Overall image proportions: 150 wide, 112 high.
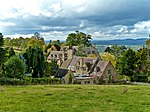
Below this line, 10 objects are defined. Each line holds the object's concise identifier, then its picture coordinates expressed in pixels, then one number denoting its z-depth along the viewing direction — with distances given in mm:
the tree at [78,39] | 136888
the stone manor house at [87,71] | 64006
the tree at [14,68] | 53062
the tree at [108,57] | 104412
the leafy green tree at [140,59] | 80638
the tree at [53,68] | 78275
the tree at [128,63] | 78462
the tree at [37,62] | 63181
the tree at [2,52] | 60500
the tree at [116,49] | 153375
